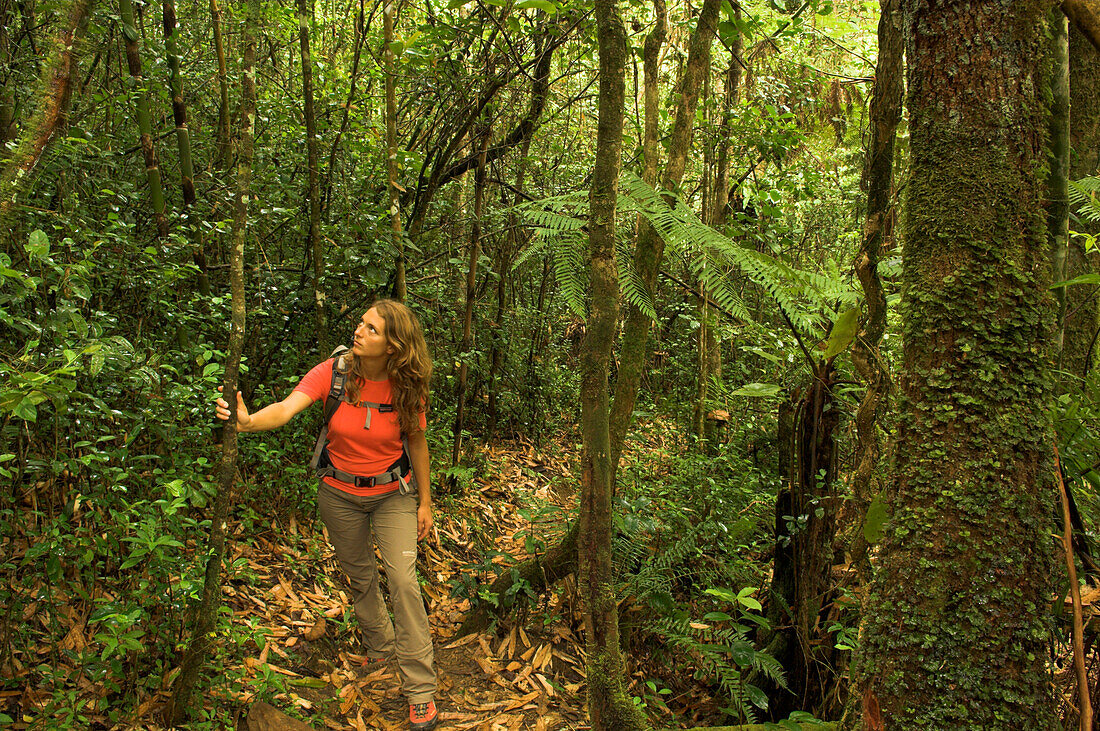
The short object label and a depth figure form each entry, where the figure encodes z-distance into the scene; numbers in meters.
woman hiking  3.68
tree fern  3.13
